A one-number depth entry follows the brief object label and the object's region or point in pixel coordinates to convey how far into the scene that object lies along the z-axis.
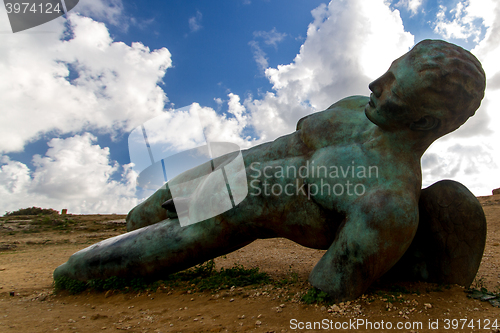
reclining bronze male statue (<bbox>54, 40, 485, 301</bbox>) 2.27
